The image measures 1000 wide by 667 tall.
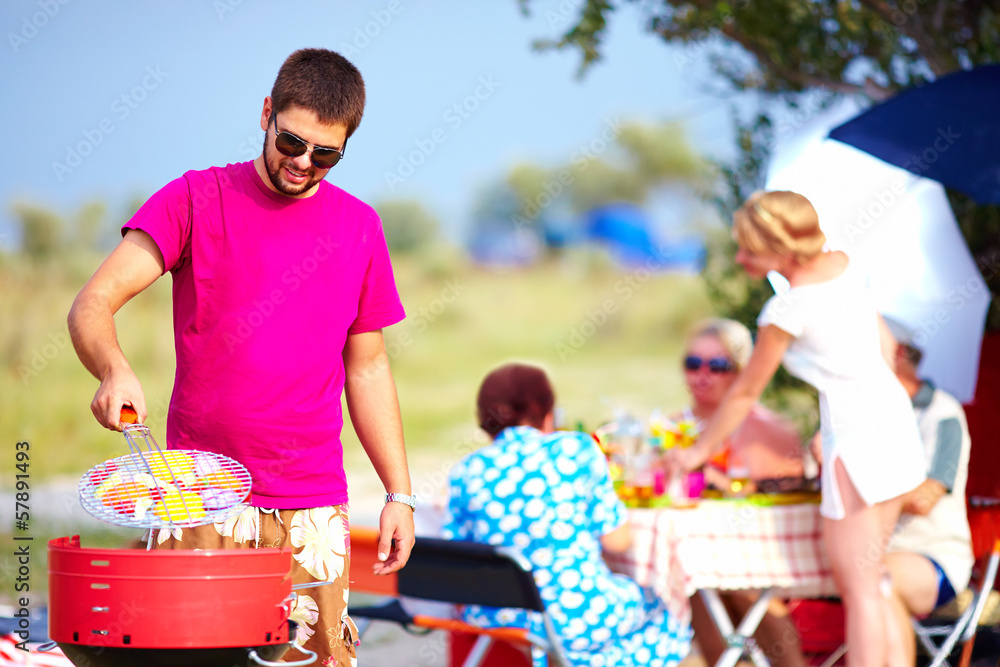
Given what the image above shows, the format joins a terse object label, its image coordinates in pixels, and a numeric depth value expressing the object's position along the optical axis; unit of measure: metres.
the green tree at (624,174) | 82.81
